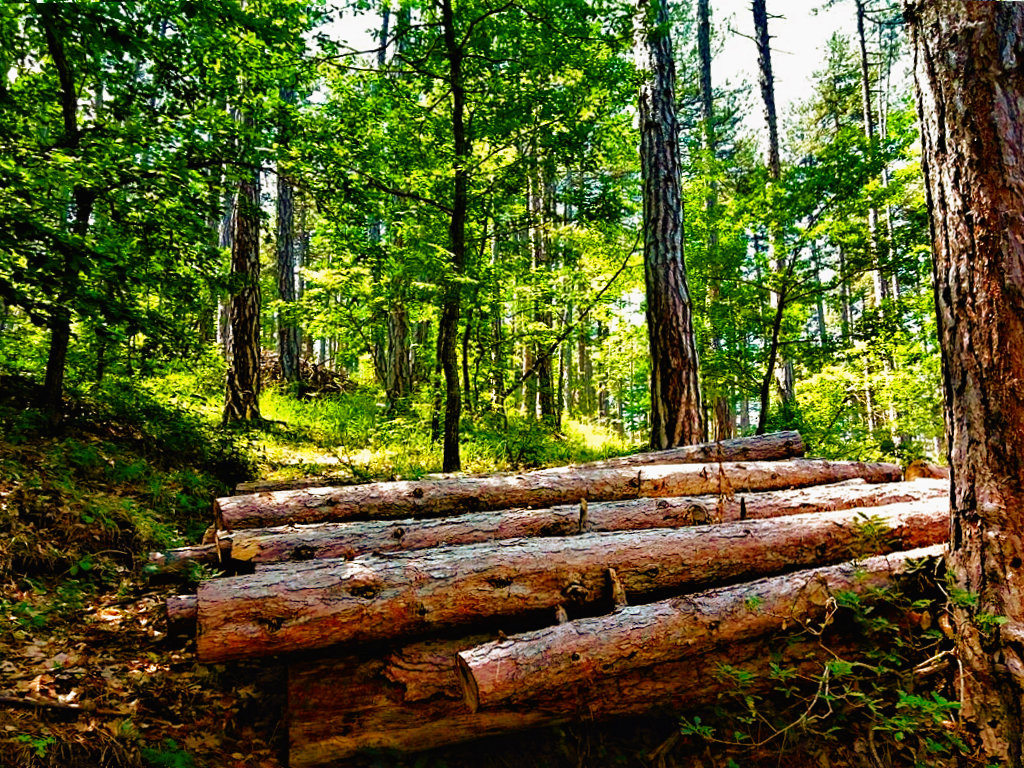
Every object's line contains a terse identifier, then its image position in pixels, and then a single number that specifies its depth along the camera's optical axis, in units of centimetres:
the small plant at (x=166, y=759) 269
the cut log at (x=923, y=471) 556
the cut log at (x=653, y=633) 266
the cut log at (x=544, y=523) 364
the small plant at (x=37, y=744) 250
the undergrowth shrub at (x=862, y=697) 292
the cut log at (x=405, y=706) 286
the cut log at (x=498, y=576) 285
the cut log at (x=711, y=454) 529
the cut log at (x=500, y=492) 429
